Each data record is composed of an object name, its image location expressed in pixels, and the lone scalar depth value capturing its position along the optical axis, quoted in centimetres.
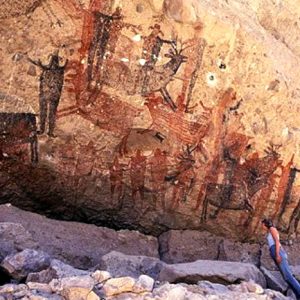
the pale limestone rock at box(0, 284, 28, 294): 292
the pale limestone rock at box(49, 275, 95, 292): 294
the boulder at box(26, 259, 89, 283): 324
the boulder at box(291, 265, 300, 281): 464
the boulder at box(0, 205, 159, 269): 440
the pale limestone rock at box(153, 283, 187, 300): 307
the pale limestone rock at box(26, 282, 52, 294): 298
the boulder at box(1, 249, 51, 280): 343
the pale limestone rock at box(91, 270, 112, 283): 308
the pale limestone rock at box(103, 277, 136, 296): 301
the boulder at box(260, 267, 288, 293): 423
